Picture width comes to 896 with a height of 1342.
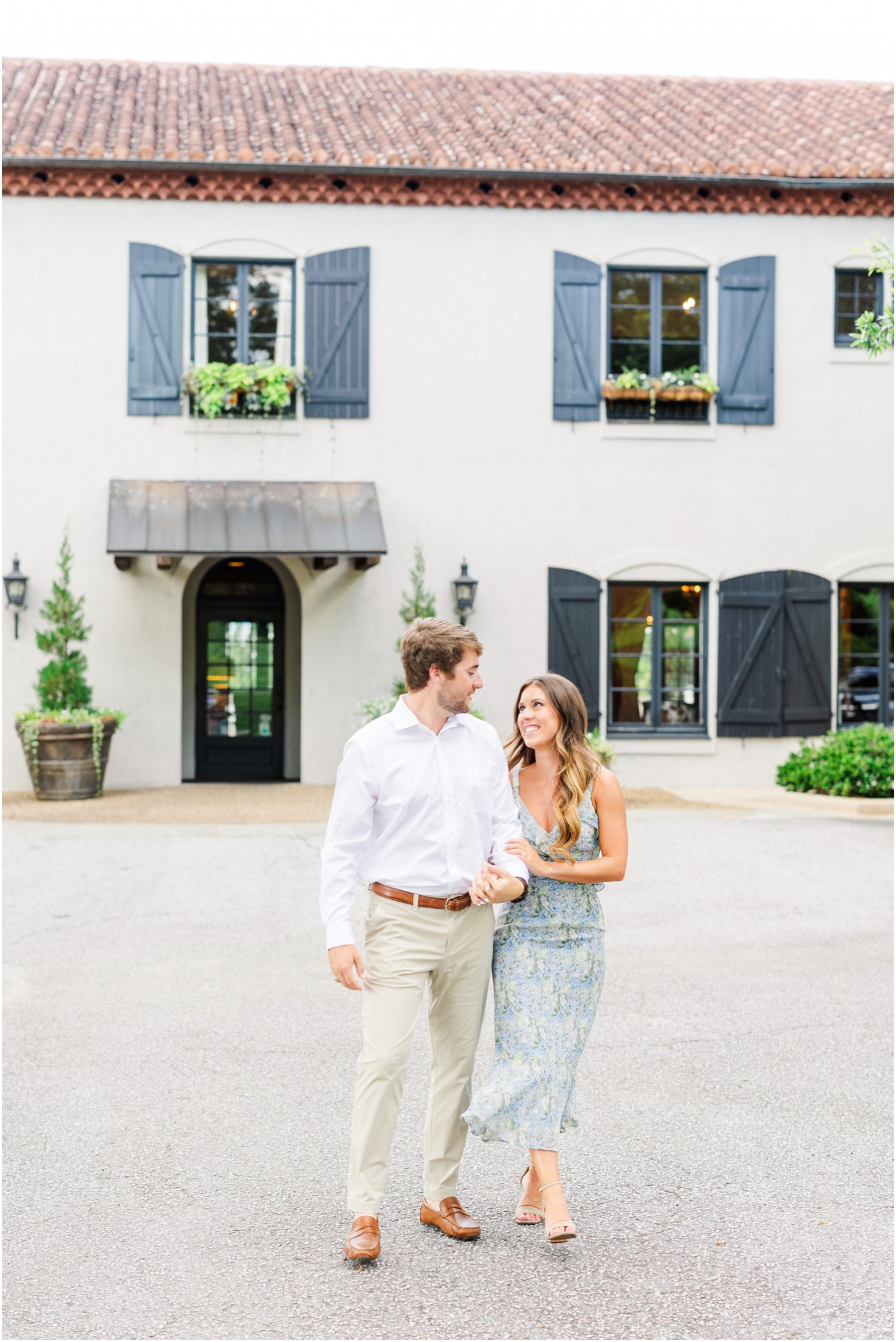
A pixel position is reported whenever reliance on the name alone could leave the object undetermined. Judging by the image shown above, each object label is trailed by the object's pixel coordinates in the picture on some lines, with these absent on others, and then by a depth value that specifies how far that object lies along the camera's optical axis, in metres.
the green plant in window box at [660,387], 15.05
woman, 3.60
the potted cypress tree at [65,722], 13.67
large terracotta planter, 13.64
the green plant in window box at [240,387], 14.52
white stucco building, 14.60
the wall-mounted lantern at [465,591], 14.61
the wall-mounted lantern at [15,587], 14.21
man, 3.53
